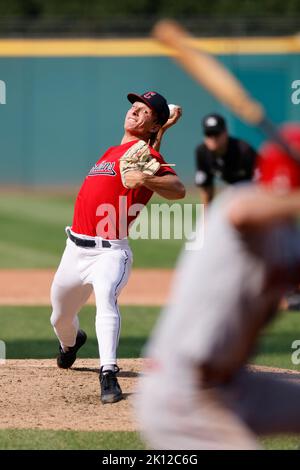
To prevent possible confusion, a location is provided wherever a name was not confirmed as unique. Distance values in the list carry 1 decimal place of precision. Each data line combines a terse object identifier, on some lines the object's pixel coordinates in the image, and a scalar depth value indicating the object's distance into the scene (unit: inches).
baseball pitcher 477.4
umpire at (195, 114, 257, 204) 750.5
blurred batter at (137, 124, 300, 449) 246.4
